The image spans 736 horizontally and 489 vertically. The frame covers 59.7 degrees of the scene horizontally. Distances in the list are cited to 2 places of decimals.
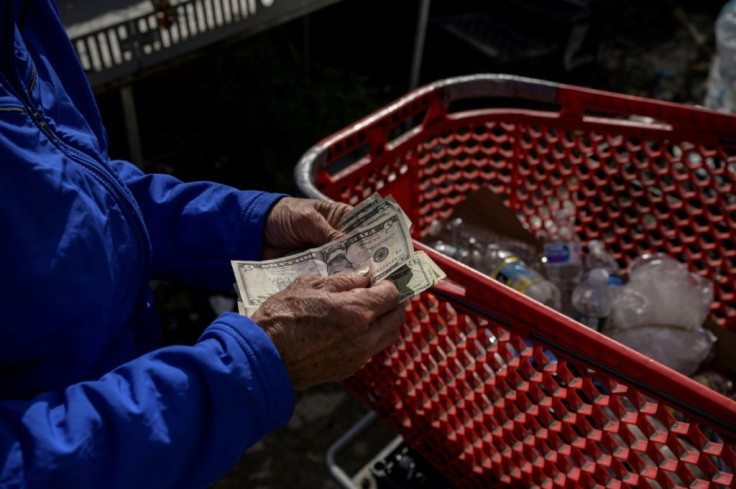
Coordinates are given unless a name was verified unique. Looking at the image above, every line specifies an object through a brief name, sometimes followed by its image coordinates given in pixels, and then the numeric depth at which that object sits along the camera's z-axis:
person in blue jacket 1.05
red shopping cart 1.35
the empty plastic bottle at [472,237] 2.38
